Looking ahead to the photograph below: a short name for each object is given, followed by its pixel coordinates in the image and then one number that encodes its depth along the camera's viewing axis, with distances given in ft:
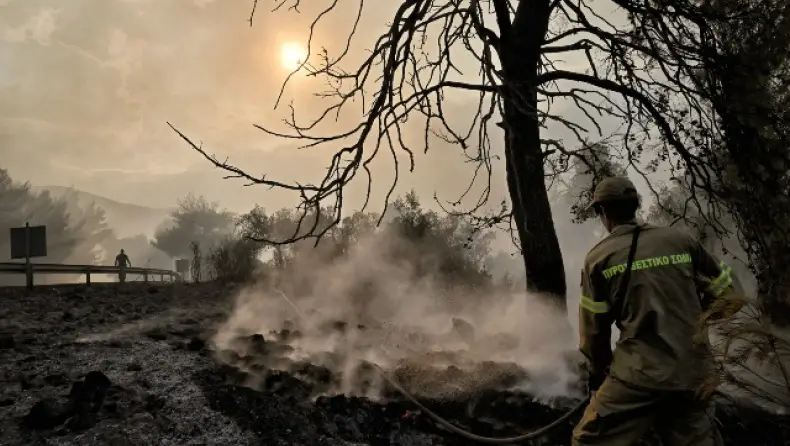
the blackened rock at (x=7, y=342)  24.40
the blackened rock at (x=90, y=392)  17.59
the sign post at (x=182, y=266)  130.45
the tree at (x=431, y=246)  66.23
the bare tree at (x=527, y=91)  22.88
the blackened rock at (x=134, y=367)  21.99
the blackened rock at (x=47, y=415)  16.78
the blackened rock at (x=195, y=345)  25.71
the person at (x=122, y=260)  62.85
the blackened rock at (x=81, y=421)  16.62
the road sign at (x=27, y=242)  45.16
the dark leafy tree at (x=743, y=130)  25.08
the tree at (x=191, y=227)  279.08
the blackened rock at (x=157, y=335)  27.66
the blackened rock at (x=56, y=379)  20.35
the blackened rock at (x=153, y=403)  18.42
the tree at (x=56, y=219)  182.29
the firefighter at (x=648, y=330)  11.49
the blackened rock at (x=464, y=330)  27.66
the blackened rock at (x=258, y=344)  24.80
